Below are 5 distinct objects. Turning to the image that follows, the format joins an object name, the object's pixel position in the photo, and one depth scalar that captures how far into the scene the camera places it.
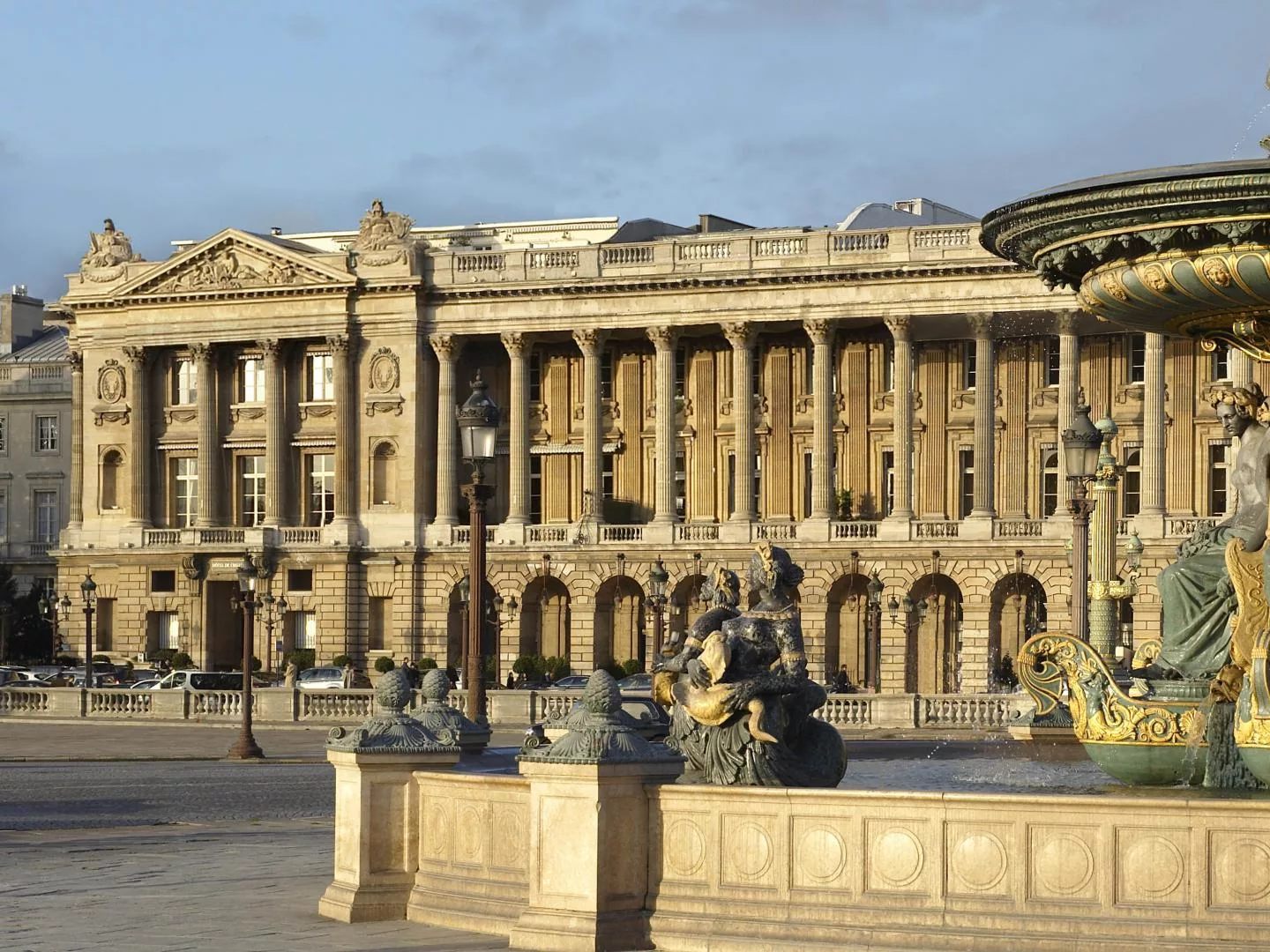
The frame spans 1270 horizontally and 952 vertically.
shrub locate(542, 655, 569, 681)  84.75
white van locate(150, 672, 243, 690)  73.25
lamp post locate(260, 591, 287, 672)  89.25
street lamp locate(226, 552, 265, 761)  47.44
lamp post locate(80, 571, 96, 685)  76.86
